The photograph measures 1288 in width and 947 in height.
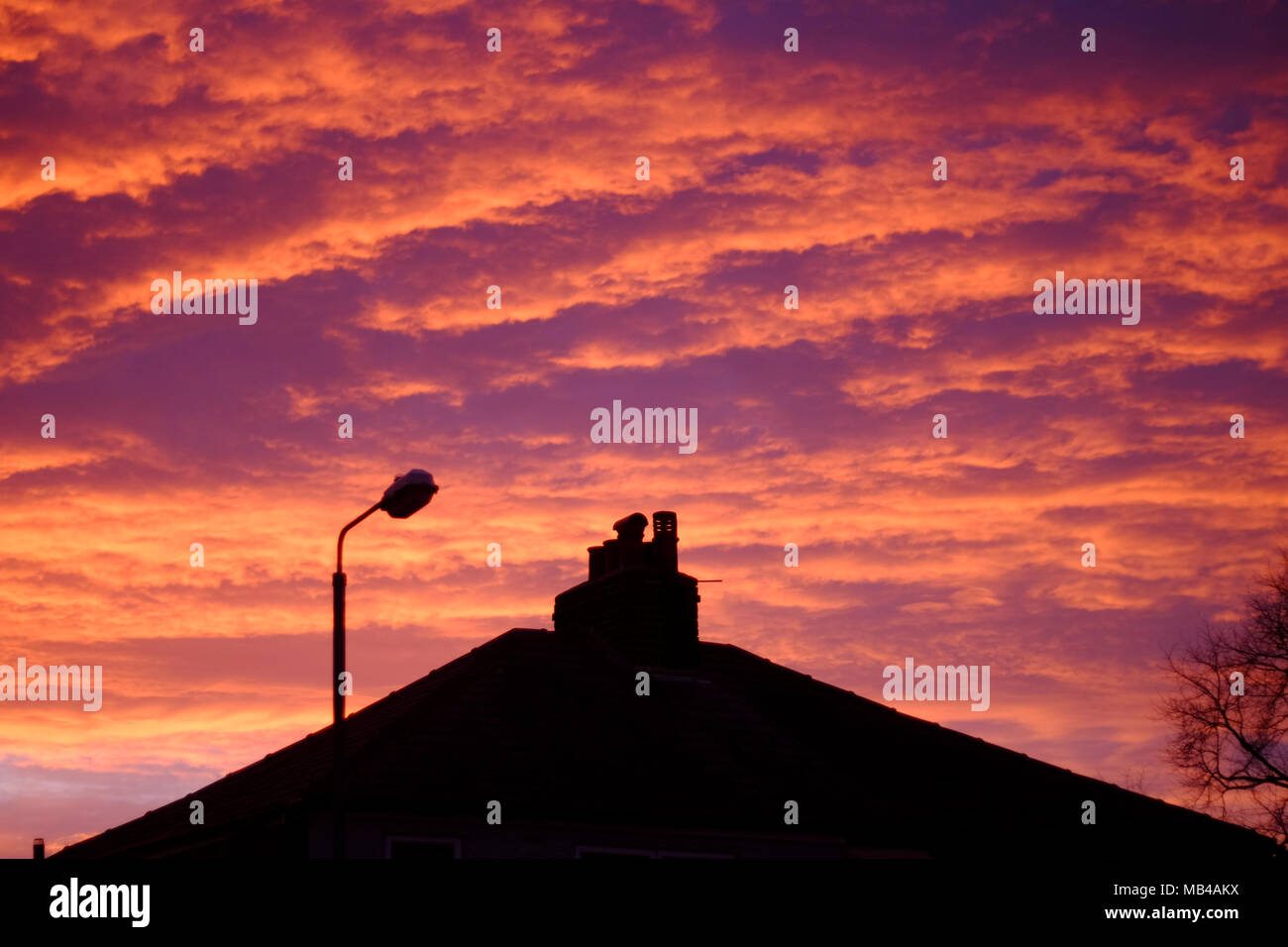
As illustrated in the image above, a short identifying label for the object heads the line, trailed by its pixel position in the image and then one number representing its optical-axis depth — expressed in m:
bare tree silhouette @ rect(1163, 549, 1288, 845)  47.41
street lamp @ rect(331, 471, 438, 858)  15.94
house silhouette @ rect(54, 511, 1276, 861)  22.11
